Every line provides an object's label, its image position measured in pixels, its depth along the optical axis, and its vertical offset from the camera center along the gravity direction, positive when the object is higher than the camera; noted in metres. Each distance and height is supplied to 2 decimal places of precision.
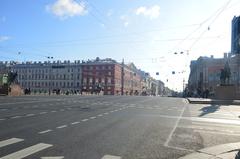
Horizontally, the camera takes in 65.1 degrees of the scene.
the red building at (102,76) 79.50 +4.82
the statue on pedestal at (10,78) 38.74 +1.99
